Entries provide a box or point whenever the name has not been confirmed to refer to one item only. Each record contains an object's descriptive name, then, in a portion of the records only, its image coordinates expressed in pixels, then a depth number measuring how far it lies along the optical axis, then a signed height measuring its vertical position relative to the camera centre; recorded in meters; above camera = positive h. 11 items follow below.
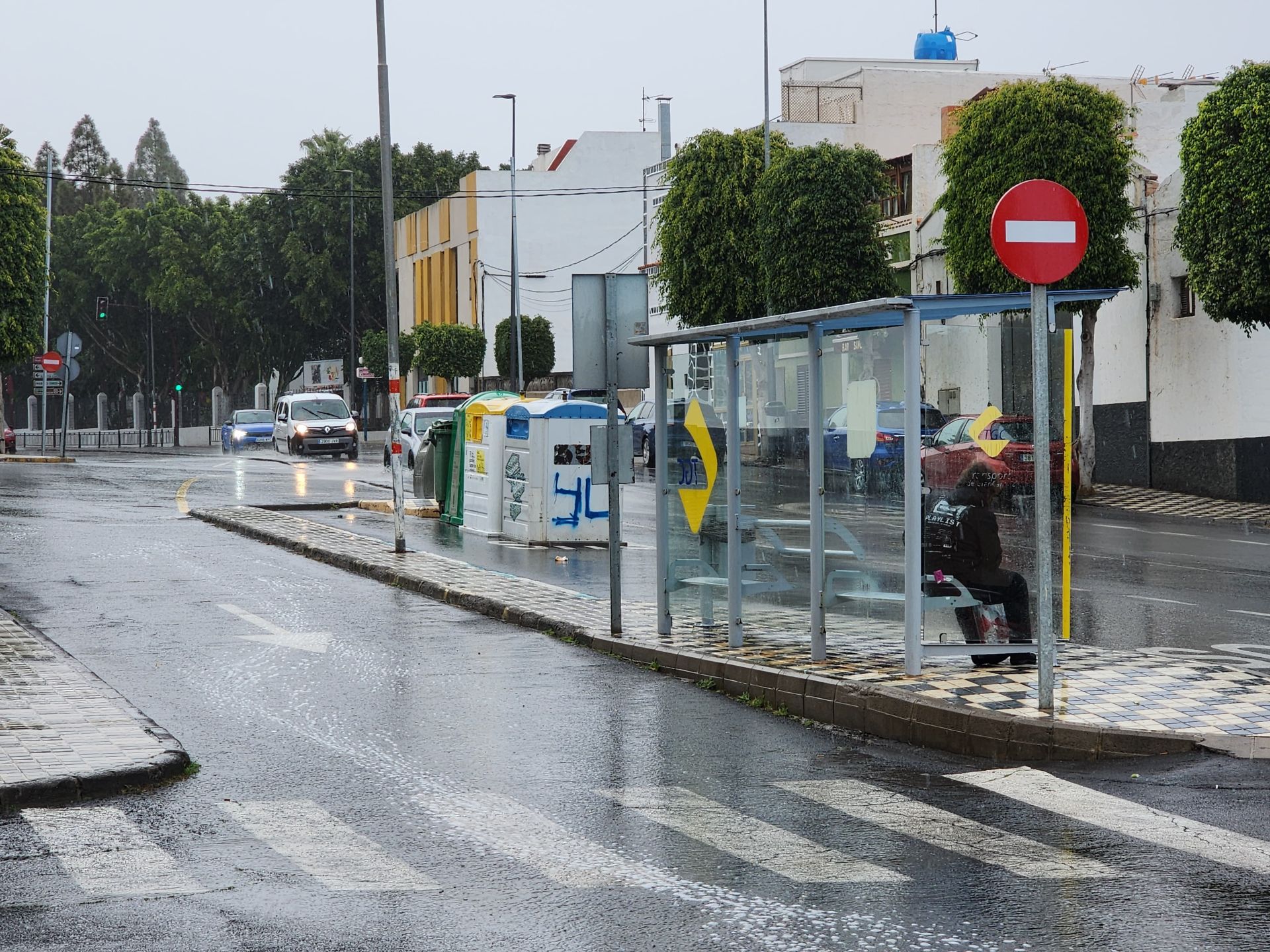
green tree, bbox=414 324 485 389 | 65.19 +3.26
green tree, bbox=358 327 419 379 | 69.44 +3.64
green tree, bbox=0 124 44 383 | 43.97 +5.05
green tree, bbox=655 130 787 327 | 43.12 +5.45
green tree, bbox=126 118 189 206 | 133.75 +22.70
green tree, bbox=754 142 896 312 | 38.09 +4.74
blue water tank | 64.25 +14.96
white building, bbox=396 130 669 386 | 70.69 +9.04
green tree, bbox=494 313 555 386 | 63.25 +3.39
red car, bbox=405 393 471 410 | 51.94 +1.05
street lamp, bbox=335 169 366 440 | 70.25 +3.94
